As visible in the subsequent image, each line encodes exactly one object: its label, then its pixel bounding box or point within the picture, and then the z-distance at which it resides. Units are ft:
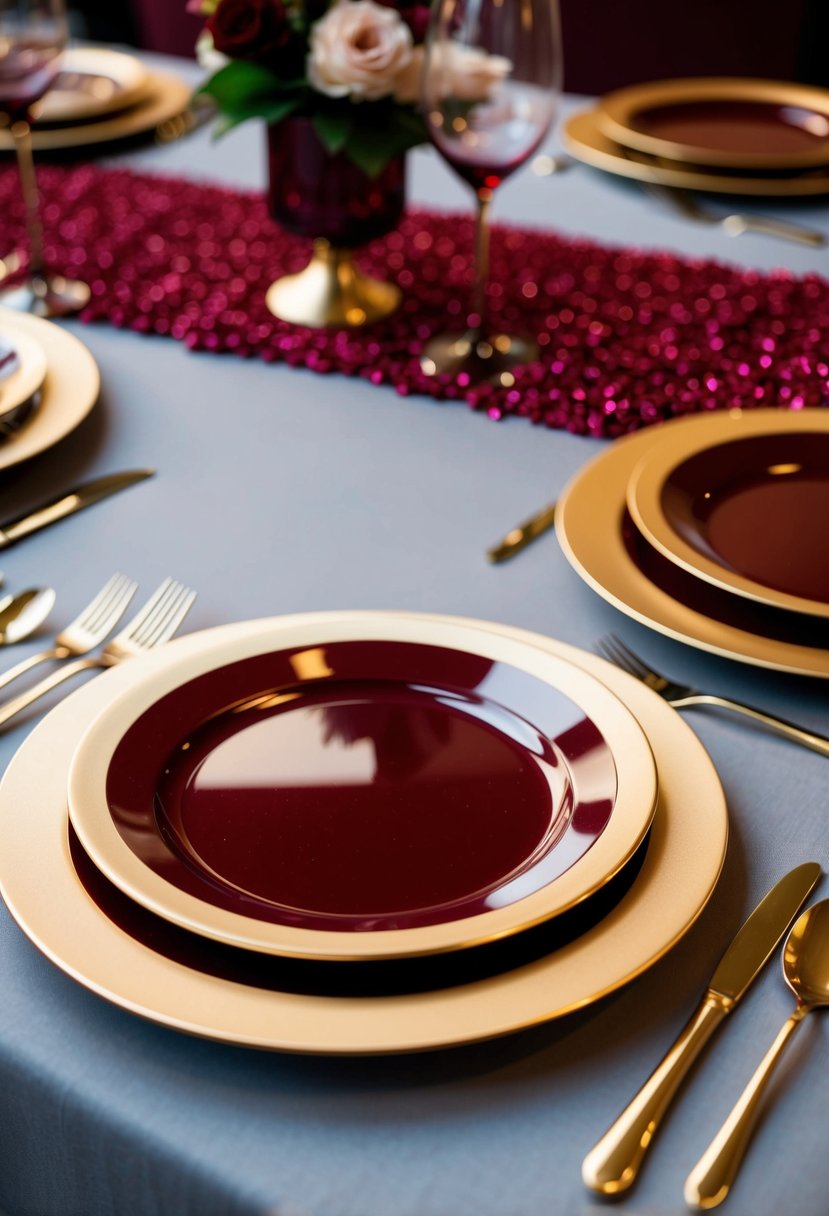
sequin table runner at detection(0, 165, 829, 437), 3.28
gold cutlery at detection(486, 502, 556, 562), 2.71
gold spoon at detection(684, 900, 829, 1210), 1.40
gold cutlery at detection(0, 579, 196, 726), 2.23
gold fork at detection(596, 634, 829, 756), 2.16
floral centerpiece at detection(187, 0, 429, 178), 3.27
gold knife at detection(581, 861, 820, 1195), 1.42
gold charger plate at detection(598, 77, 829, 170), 4.78
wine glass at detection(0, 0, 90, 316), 3.56
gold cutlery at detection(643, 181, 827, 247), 4.25
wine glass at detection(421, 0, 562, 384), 3.13
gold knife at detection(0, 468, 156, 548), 2.74
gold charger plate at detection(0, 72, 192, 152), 4.81
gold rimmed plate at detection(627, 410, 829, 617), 2.41
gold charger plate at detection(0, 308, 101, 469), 2.92
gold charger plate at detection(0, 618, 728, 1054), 1.47
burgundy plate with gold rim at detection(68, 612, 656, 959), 1.53
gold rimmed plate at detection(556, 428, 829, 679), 2.25
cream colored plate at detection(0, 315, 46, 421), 2.92
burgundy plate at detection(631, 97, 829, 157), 4.85
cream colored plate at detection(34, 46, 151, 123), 4.95
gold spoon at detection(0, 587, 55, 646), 2.41
